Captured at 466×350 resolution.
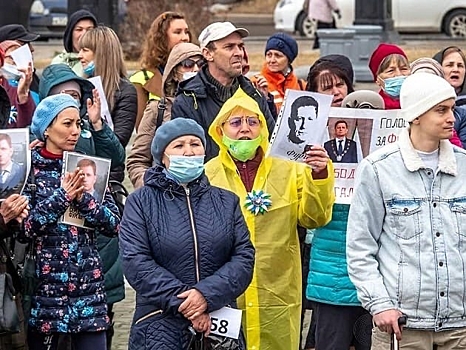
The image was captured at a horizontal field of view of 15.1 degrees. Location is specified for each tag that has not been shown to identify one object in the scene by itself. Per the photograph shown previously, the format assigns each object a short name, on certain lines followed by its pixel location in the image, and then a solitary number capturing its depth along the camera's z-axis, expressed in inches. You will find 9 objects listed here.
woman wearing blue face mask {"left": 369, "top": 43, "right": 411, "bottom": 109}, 419.1
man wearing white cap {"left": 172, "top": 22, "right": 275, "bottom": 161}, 377.6
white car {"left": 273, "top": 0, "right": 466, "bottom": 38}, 1509.7
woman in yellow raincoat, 335.7
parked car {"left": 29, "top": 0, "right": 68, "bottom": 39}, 1607.2
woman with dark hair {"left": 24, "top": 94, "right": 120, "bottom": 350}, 346.6
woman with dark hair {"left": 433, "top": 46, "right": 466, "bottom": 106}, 446.0
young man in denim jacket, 293.2
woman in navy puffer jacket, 302.9
